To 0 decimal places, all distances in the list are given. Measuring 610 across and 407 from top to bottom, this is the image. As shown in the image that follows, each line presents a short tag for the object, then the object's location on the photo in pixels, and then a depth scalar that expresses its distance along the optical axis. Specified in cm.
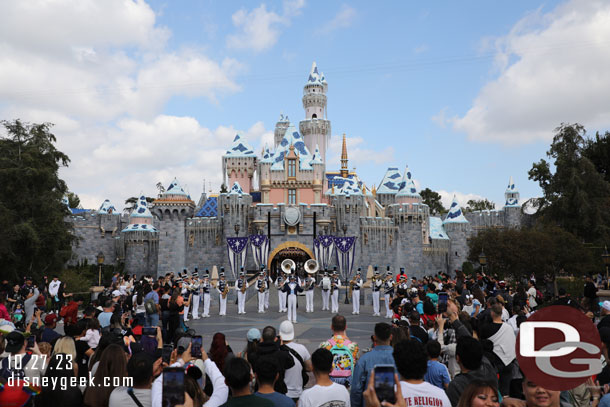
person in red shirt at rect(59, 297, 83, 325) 865
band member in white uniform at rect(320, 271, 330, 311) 2244
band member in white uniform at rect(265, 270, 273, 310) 2354
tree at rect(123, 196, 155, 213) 6738
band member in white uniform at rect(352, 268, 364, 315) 2148
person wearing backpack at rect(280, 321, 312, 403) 539
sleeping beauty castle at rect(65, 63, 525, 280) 4094
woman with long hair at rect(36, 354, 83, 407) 435
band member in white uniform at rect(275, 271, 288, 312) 2207
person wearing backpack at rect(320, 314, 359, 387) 548
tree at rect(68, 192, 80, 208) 6399
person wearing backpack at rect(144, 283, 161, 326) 942
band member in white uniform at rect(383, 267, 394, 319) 2031
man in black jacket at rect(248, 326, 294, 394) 499
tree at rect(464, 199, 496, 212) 7006
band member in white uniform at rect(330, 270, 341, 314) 2191
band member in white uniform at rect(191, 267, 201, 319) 1911
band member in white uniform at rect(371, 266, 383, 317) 2144
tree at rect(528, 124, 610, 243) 3544
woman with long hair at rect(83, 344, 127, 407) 436
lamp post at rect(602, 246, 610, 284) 1938
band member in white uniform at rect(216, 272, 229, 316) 2069
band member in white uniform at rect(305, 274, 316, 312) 2236
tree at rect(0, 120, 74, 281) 2686
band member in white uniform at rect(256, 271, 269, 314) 2167
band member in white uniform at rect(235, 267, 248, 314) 2198
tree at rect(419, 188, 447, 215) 7033
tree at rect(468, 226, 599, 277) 3128
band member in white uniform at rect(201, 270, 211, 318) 2041
